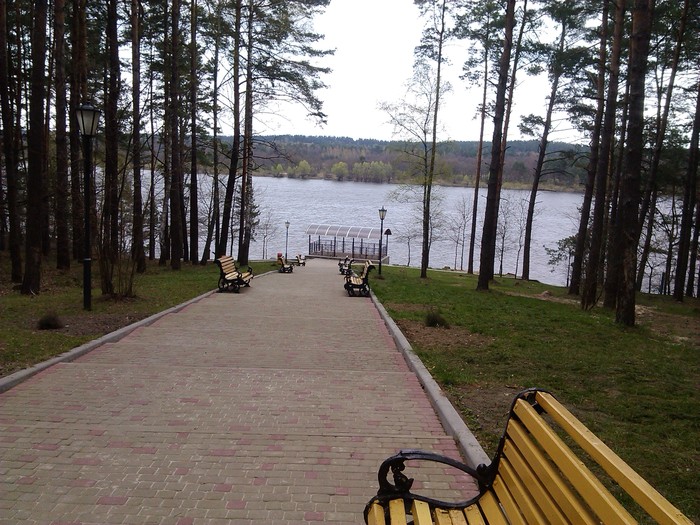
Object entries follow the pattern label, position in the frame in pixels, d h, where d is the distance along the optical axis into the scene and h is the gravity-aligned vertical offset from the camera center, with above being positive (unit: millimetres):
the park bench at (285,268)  21555 -3576
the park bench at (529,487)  1483 -1113
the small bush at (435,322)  8562 -2204
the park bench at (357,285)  13742 -2629
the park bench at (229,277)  13312 -2556
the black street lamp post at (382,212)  20589 -889
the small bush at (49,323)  7246 -2176
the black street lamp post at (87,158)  8601 +287
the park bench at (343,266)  21338 -3474
